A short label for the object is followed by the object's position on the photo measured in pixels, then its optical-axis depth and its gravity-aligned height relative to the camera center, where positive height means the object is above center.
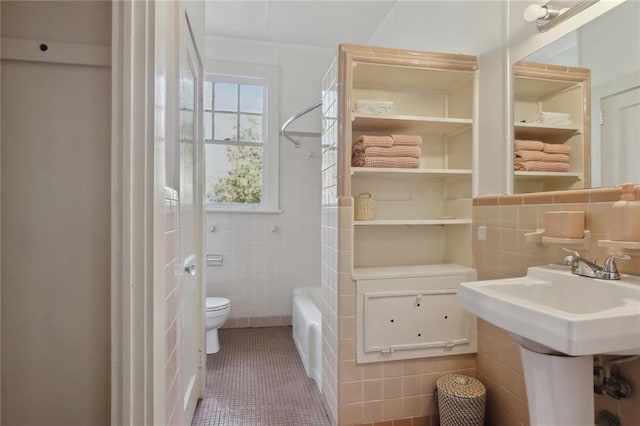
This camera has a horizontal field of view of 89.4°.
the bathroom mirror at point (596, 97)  1.11 +0.46
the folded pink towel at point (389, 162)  1.78 +0.29
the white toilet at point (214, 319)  2.51 -0.83
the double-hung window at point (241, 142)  3.26 +0.72
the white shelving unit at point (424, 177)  1.90 +0.23
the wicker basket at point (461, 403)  1.56 -0.93
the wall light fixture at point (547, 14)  1.29 +0.85
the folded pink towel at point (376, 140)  1.79 +0.41
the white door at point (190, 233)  1.45 -0.11
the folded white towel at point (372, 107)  1.80 +0.59
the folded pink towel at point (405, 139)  1.83 +0.42
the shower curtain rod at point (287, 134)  2.71 +0.81
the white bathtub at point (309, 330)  2.20 -0.87
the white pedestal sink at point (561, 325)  0.80 -0.31
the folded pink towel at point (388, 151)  1.78 +0.35
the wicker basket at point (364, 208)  1.83 +0.03
